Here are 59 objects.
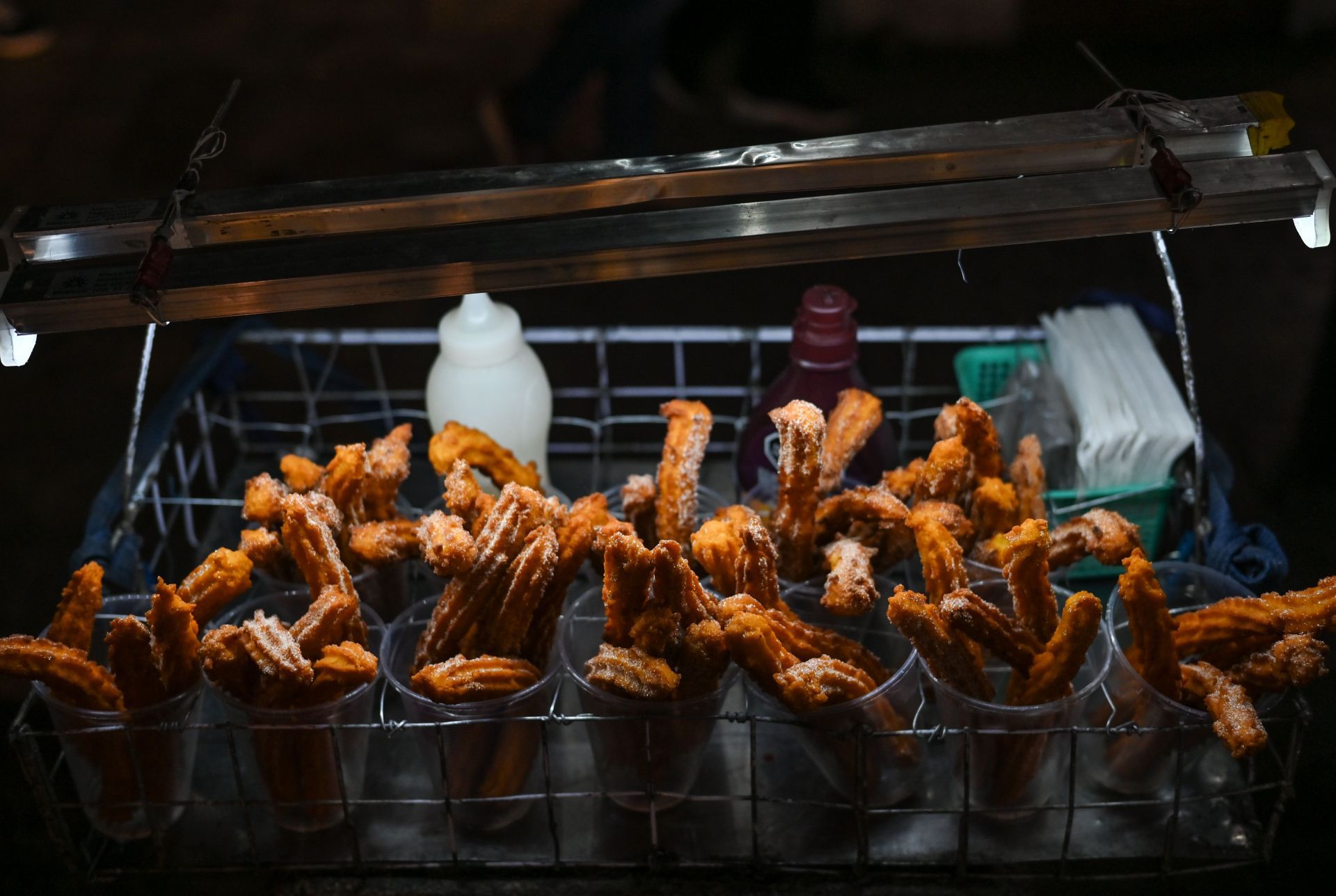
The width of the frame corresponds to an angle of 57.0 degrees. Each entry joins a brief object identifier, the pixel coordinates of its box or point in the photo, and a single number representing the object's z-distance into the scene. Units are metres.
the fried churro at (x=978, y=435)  1.25
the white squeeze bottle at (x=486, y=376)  1.47
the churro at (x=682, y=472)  1.25
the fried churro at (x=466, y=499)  1.19
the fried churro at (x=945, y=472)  1.23
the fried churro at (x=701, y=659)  1.07
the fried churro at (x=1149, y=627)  1.05
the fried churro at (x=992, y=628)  1.04
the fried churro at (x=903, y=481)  1.29
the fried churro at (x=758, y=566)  1.12
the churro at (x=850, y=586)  1.12
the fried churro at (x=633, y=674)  1.06
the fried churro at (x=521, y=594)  1.10
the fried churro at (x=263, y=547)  1.22
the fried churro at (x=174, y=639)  1.07
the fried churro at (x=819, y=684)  1.06
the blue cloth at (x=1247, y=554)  1.21
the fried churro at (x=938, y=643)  1.04
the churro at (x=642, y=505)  1.27
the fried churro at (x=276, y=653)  1.06
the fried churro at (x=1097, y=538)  1.19
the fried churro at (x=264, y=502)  1.24
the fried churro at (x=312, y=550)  1.15
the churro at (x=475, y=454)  1.25
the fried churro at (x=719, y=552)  1.13
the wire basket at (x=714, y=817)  1.15
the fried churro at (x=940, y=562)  1.11
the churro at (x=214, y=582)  1.14
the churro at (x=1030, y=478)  1.31
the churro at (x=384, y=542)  1.23
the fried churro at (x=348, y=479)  1.24
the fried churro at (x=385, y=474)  1.29
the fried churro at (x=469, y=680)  1.08
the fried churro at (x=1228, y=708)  1.02
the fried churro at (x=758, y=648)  1.03
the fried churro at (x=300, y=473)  1.28
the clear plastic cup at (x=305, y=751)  1.11
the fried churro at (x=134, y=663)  1.08
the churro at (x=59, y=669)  1.09
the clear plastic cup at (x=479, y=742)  1.11
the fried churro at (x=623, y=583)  1.04
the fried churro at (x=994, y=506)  1.24
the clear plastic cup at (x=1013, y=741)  1.09
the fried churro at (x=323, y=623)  1.10
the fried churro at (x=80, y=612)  1.14
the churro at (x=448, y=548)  1.09
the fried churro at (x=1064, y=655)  1.02
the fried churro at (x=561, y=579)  1.14
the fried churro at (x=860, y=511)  1.22
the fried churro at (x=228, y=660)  1.07
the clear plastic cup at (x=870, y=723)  1.11
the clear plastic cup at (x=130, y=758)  1.13
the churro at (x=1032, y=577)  1.05
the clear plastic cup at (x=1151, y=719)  1.11
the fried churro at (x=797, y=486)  1.18
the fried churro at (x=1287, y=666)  1.06
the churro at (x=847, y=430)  1.31
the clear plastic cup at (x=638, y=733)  1.11
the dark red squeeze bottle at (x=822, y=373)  1.43
